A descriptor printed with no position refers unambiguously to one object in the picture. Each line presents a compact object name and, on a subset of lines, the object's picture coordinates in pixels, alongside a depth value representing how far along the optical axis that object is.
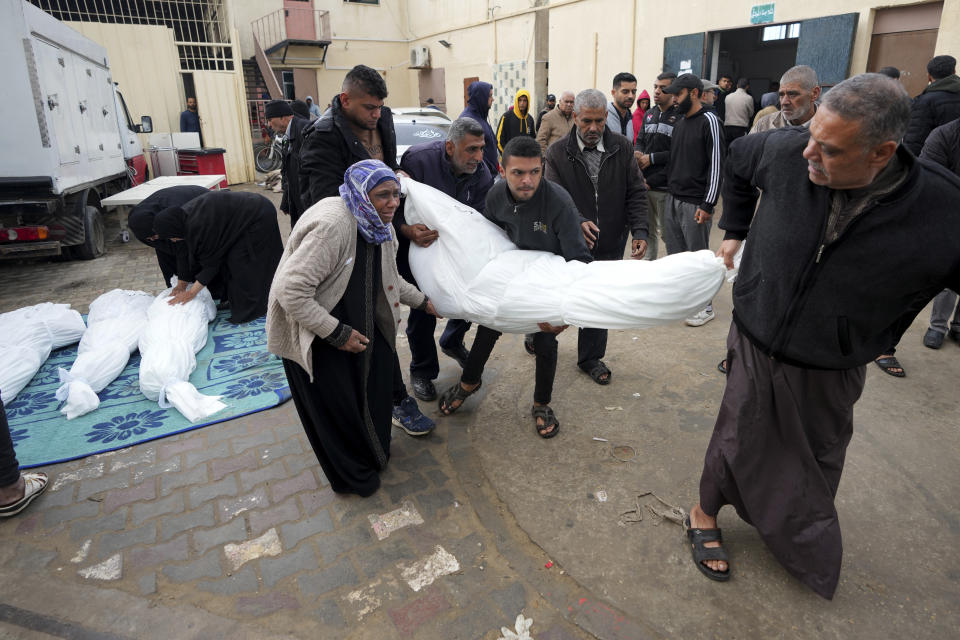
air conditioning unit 20.30
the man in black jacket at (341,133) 3.18
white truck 6.19
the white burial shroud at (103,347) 3.83
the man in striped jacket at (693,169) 4.52
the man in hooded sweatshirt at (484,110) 4.56
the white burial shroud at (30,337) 4.09
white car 8.65
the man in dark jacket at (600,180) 3.85
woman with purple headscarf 2.53
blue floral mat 3.47
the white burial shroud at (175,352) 3.84
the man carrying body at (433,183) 3.27
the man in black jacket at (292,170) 4.54
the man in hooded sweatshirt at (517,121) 8.61
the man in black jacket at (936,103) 4.73
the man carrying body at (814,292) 1.78
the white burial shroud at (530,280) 2.42
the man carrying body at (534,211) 2.97
